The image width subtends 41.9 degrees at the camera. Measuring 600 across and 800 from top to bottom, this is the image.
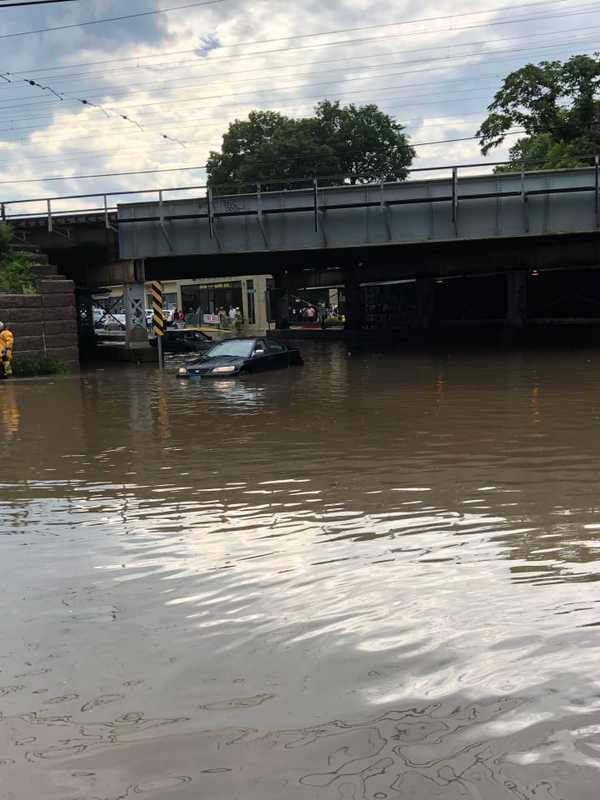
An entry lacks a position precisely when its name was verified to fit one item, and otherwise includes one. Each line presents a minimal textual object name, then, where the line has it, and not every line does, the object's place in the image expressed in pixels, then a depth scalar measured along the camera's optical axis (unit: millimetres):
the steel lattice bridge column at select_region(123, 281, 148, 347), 32562
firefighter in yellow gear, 23016
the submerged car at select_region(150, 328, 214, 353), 37969
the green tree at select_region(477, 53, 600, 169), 46938
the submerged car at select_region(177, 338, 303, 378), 21062
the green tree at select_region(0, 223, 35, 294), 25827
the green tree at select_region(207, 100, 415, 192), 70500
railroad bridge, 27375
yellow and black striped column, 28562
